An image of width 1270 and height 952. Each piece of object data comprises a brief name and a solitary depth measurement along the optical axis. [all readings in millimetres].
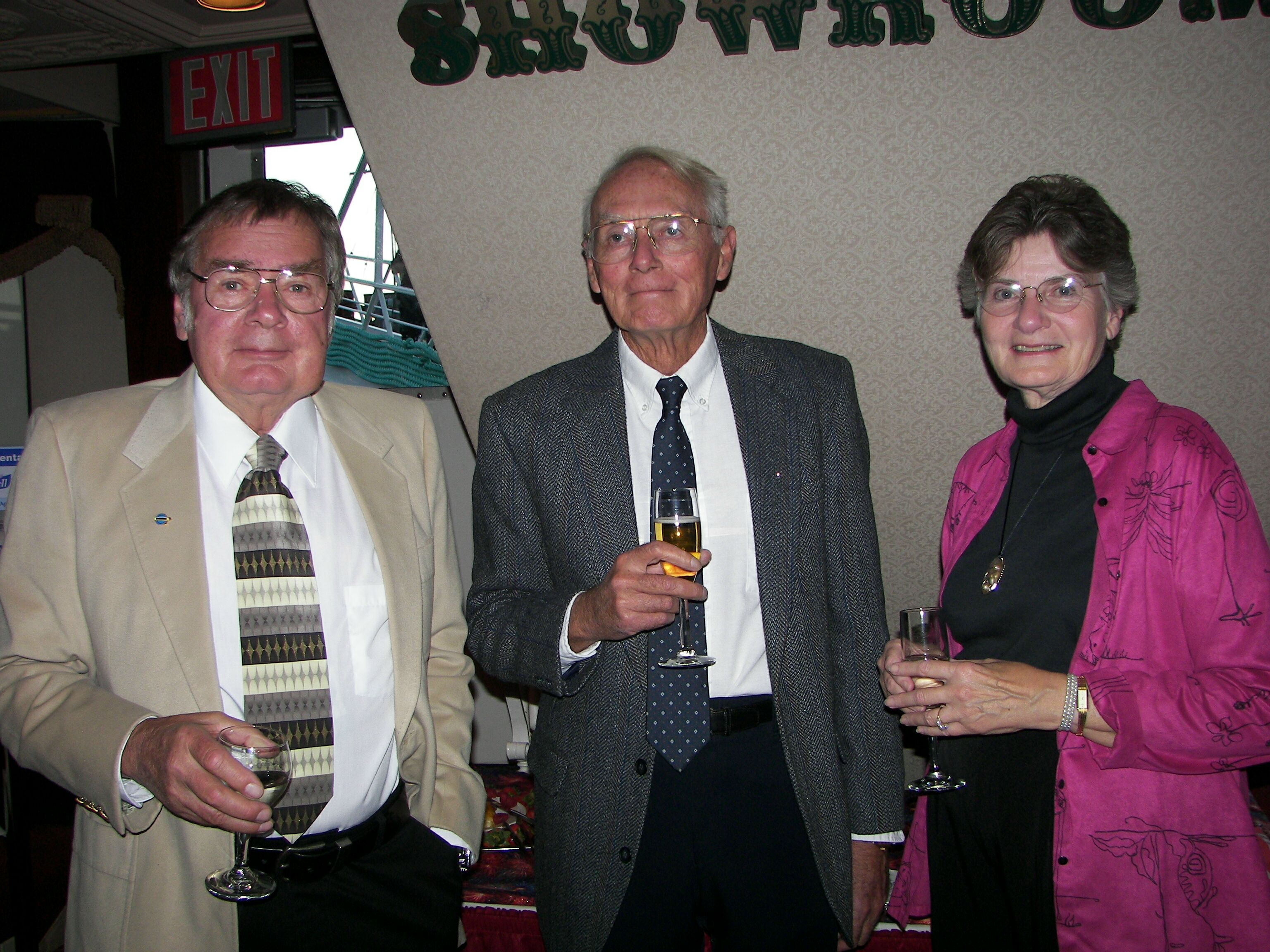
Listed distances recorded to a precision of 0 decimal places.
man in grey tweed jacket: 1765
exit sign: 3664
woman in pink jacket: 1511
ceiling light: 3684
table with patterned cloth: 2803
